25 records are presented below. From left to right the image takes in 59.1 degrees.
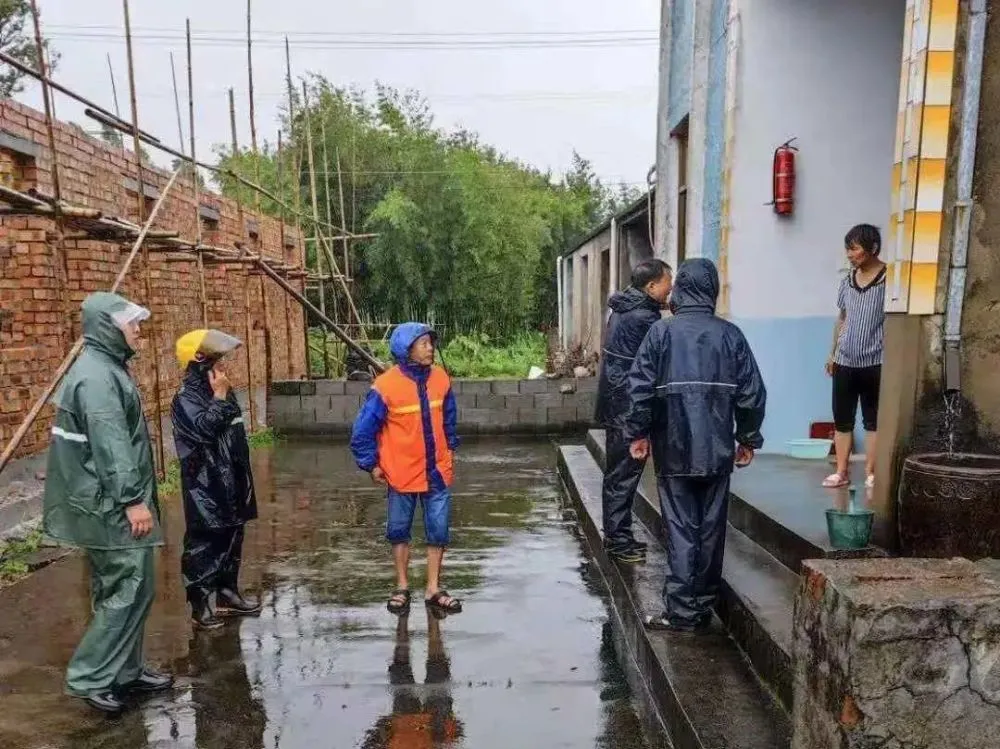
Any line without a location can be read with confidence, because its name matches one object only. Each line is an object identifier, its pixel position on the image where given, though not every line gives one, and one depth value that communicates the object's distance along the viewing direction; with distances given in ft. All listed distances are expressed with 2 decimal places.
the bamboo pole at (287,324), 42.73
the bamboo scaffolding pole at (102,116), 18.71
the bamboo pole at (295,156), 42.85
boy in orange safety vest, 14.98
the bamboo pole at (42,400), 16.69
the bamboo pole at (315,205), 44.52
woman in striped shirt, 15.64
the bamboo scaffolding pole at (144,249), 24.40
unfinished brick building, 22.54
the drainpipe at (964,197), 11.13
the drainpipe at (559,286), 72.73
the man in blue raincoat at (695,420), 11.96
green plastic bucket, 11.69
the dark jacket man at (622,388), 15.39
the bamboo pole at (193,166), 29.79
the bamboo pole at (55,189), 18.99
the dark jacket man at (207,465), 14.23
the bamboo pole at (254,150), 36.10
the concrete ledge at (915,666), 7.06
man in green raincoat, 11.12
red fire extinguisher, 19.44
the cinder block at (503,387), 39.78
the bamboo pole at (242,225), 33.91
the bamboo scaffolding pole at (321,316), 32.41
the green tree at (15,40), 61.41
